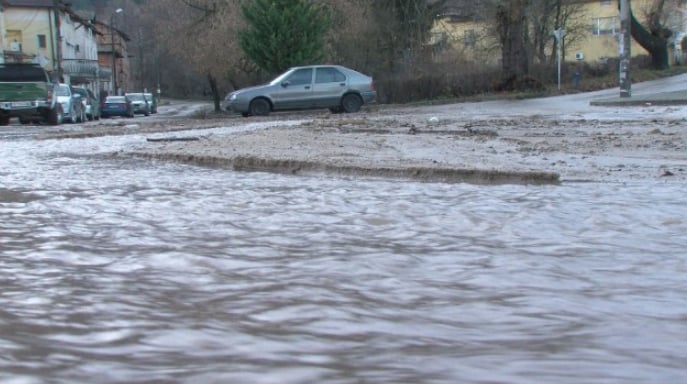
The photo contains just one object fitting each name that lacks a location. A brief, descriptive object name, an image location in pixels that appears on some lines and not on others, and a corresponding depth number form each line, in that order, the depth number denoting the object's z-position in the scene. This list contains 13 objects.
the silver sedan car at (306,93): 23.80
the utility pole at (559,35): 31.67
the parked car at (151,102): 53.80
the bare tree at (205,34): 37.25
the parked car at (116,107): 42.81
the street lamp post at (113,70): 72.19
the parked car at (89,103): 33.67
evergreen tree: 30.30
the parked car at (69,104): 27.17
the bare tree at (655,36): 45.16
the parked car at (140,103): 50.62
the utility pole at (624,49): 24.42
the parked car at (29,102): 24.34
